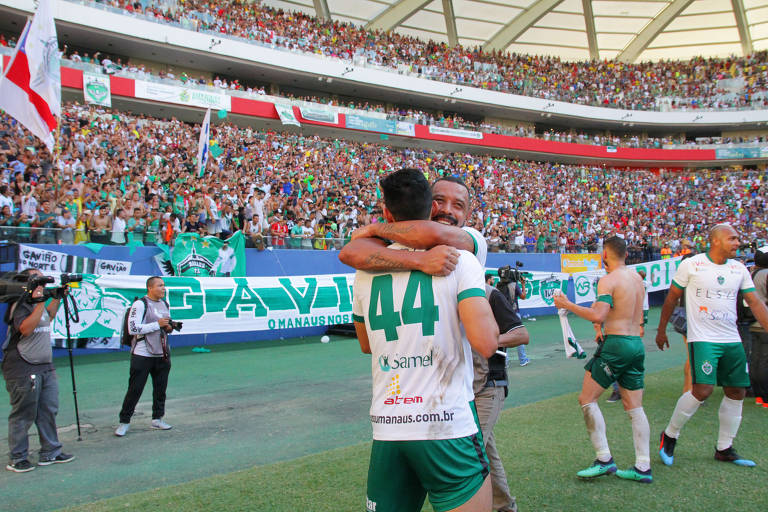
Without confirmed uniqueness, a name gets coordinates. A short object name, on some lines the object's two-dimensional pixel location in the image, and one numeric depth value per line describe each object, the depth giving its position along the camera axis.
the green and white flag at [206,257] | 12.69
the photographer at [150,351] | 6.28
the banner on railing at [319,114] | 30.42
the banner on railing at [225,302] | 10.94
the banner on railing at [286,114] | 29.34
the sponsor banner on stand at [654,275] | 19.55
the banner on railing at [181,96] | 25.23
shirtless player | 4.34
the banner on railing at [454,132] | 34.85
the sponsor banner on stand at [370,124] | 31.88
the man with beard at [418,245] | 2.03
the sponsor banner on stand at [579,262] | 22.30
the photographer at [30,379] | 5.14
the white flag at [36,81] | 9.52
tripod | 5.74
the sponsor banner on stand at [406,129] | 33.25
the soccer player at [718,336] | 4.68
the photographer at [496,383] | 3.40
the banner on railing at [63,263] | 10.55
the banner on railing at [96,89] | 22.91
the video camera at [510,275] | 5.46
